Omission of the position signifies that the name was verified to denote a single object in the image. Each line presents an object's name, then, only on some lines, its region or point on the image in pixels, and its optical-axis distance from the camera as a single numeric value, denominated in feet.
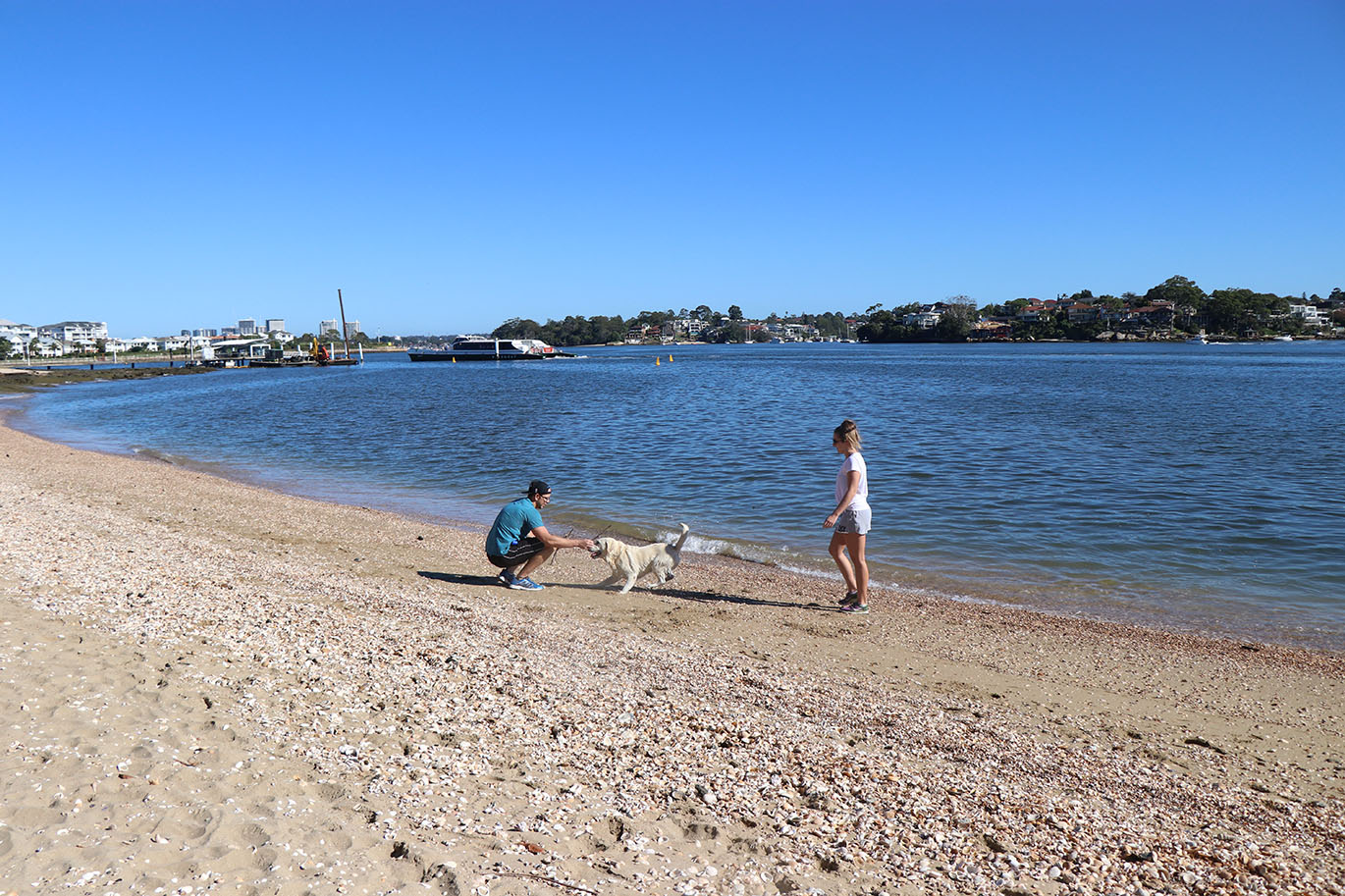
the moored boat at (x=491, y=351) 395.34
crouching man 32.14
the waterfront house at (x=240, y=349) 404.24
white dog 31.99
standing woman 29.04
